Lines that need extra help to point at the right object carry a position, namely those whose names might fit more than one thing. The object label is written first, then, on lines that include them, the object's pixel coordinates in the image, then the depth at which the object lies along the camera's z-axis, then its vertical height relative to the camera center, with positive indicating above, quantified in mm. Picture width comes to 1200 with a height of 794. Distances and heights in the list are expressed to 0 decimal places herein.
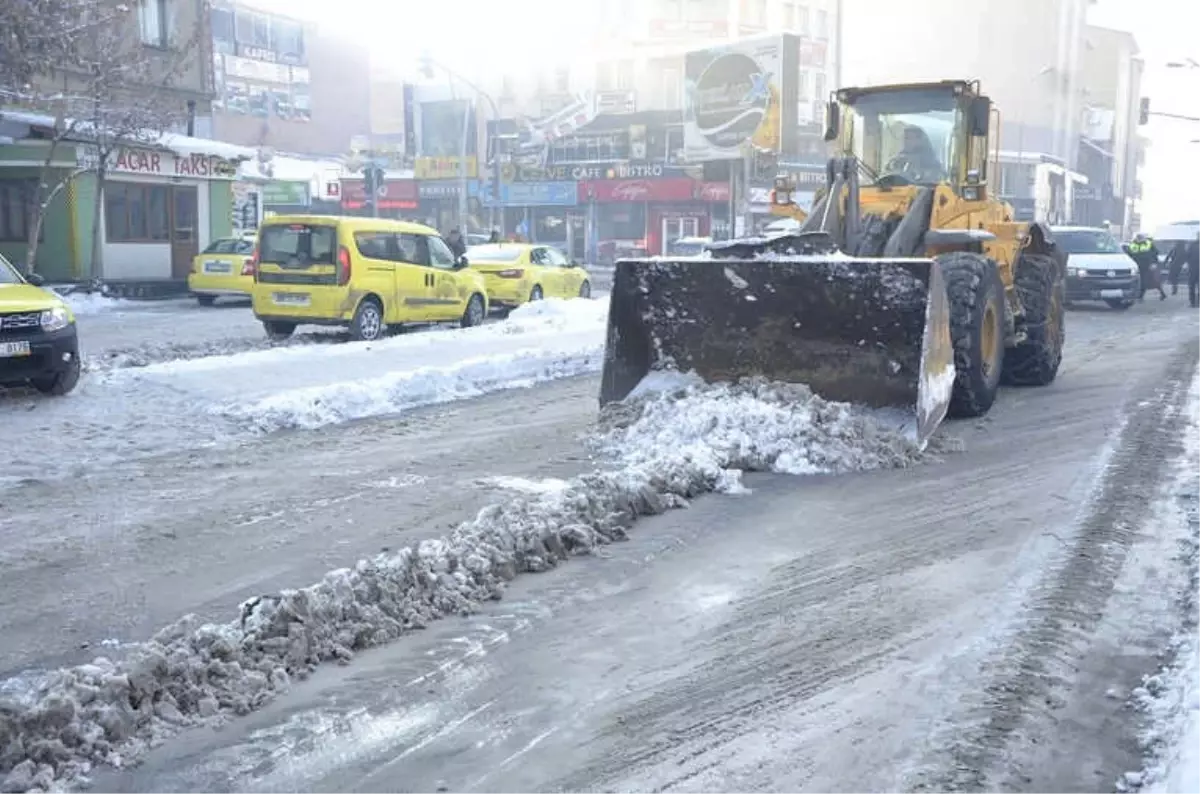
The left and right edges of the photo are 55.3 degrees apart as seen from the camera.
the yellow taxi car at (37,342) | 9641 -731
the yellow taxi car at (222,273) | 22766 -290
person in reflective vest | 25859 +280
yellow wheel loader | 8055 -167
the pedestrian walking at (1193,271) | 23223 +23
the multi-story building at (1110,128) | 74938 +9787
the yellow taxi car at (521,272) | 20812 -170
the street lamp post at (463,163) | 32969 +4046
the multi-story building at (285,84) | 61969 +10357
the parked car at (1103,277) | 21906 -125
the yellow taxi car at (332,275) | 14703 -202
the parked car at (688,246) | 37938 +678
